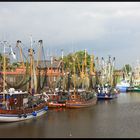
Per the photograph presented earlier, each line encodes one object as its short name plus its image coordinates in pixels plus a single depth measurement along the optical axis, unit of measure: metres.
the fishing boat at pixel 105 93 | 105.75
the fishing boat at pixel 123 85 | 165.25
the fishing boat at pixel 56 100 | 73.50
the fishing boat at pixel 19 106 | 50.47
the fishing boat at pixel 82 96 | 74.31
